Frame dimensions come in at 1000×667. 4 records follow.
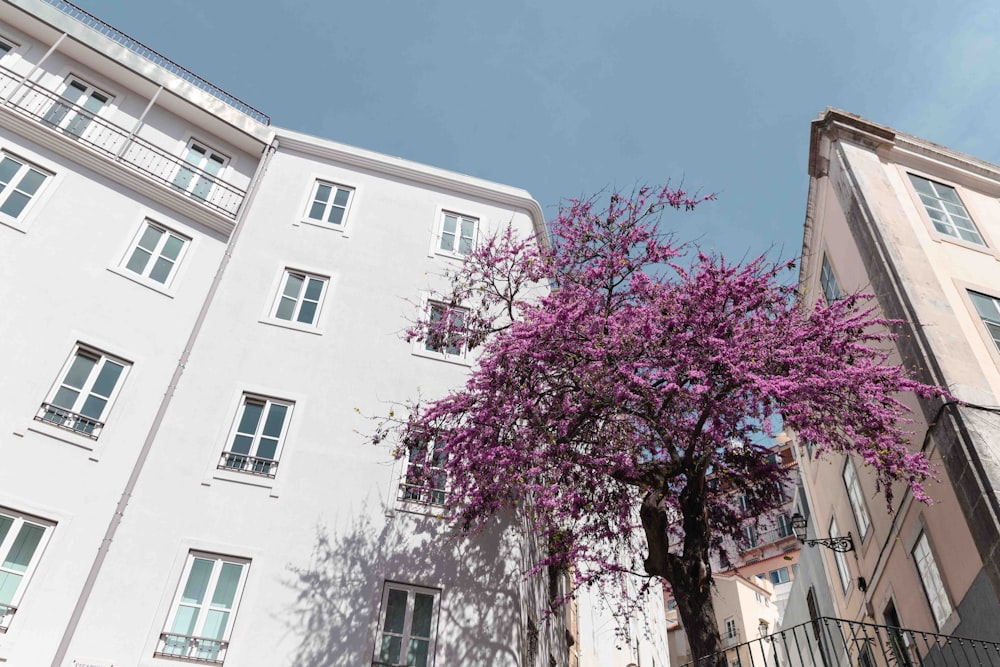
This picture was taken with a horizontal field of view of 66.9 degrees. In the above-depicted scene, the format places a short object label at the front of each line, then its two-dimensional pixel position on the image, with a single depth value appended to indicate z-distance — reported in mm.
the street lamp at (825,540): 17328
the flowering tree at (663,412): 11672
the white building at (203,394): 11789
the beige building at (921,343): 11570
